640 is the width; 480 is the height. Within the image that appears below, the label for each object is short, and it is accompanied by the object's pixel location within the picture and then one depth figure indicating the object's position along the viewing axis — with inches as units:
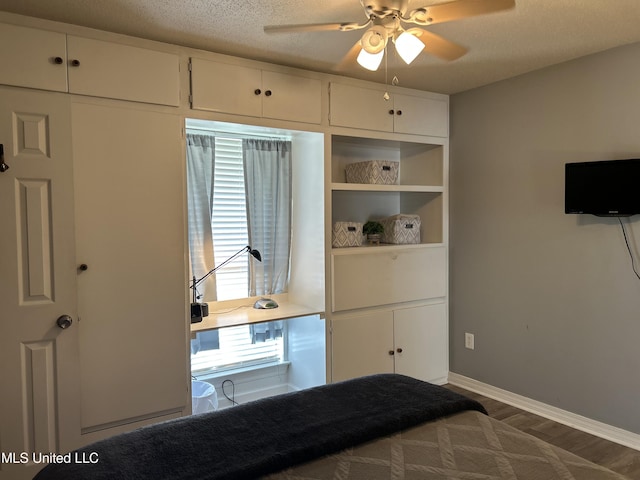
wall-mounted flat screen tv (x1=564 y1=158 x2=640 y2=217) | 102.6
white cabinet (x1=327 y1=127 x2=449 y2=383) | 129.9
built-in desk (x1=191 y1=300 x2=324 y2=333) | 114.7
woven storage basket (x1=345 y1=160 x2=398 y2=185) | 136.6
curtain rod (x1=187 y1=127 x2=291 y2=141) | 120.5
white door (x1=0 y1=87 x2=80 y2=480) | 87.1
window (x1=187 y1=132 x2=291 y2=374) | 125.0
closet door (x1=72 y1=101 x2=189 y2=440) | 94.4
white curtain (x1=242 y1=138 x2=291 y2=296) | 132.5
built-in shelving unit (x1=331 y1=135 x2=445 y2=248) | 144.9
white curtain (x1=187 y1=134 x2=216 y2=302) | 122.3
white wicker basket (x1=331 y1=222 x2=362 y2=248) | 131.3
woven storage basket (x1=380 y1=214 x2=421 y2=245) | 142.7
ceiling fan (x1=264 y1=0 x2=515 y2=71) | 65.2
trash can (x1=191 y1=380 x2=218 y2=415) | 114.6
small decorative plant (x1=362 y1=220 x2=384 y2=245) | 142.9
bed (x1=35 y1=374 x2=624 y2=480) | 57.0
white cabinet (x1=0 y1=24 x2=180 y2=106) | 86.4
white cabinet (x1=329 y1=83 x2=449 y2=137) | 126.2
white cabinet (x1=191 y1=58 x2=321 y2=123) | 105.7
